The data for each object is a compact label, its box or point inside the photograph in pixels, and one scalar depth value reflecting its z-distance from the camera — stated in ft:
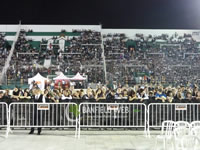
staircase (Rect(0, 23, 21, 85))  79.98
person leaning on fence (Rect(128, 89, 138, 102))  36.73
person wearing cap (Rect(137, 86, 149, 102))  36.22
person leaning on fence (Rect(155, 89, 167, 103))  36.46
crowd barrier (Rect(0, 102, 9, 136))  33.24
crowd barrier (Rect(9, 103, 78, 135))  32.83
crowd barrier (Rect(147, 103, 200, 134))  33.42
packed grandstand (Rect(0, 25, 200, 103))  85.25
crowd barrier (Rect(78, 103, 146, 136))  33.58
